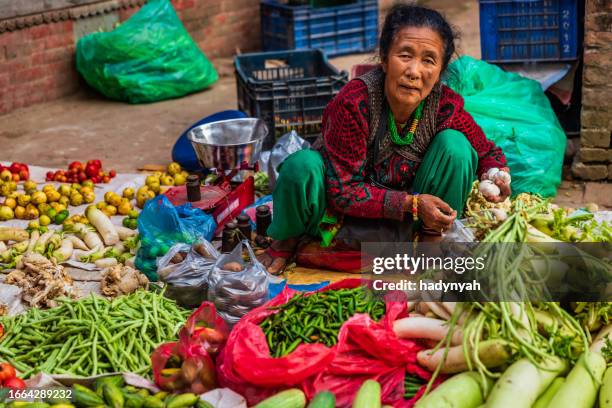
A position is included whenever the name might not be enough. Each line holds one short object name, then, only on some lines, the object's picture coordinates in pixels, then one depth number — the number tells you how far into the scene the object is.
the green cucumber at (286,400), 2.61
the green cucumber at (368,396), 2.55
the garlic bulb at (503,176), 3.80
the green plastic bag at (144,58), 7.43
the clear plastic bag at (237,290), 3.55
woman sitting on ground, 3.74
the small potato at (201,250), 3.91
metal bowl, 4.82
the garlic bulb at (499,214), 2.89
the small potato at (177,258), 3.88
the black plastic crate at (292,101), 5.64
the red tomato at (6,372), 2.96
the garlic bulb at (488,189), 3.74
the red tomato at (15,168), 5.49
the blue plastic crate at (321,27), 8.64
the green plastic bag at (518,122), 5.04
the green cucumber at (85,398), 2.76
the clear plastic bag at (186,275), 3.73
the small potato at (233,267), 3.66
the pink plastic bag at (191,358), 2.84
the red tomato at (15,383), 2.90
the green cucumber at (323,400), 2.58
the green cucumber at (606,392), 2.49
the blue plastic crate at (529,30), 5.52
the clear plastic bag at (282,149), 4.99
